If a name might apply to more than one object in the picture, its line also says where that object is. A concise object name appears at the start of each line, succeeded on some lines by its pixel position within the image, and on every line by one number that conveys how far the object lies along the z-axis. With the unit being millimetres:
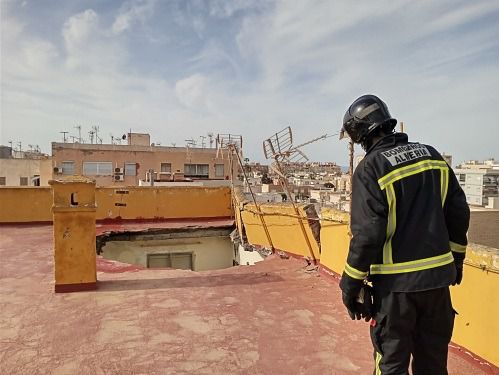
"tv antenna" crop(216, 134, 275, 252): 7357
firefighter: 2039
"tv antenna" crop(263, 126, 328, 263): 6800
